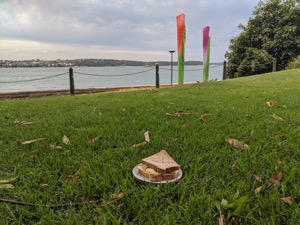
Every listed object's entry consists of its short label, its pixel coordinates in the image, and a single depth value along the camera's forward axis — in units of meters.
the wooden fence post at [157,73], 10.20
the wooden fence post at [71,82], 8.88
